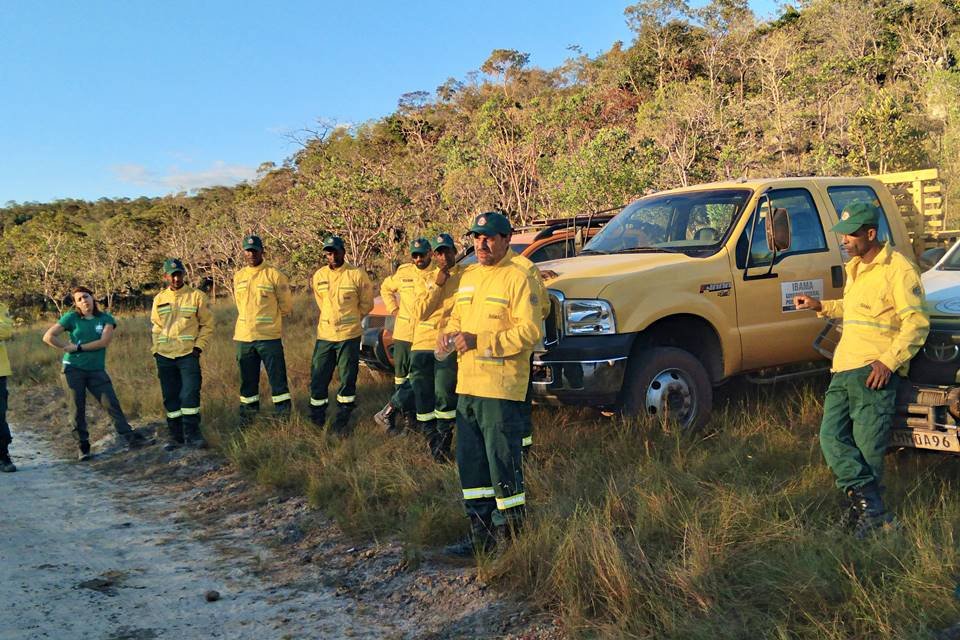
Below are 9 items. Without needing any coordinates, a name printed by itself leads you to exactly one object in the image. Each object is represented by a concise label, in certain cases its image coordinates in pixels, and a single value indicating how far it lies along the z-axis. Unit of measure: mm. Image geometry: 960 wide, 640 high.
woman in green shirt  8344
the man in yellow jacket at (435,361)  6160
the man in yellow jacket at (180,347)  8188
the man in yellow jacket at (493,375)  4305
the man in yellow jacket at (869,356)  4109
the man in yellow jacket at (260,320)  7926
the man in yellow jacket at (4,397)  7848
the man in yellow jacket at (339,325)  7602
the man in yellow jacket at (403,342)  7230
